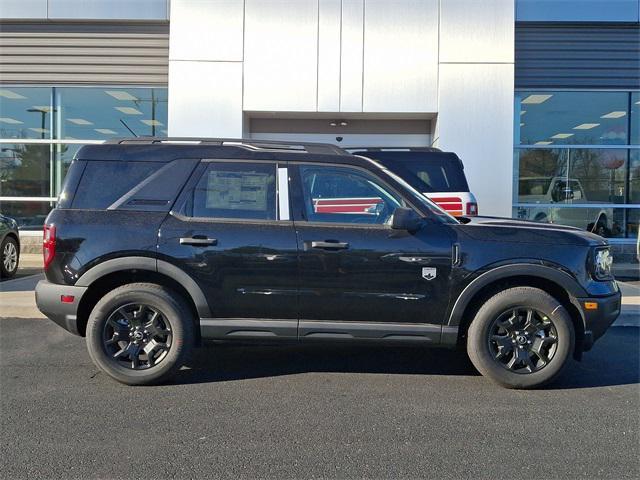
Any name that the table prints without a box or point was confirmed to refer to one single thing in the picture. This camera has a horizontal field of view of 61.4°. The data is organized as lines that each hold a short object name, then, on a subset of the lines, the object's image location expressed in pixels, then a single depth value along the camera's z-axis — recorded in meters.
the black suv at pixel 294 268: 4.39
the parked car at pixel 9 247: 8.80
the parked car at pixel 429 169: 7.86
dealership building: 10.96
